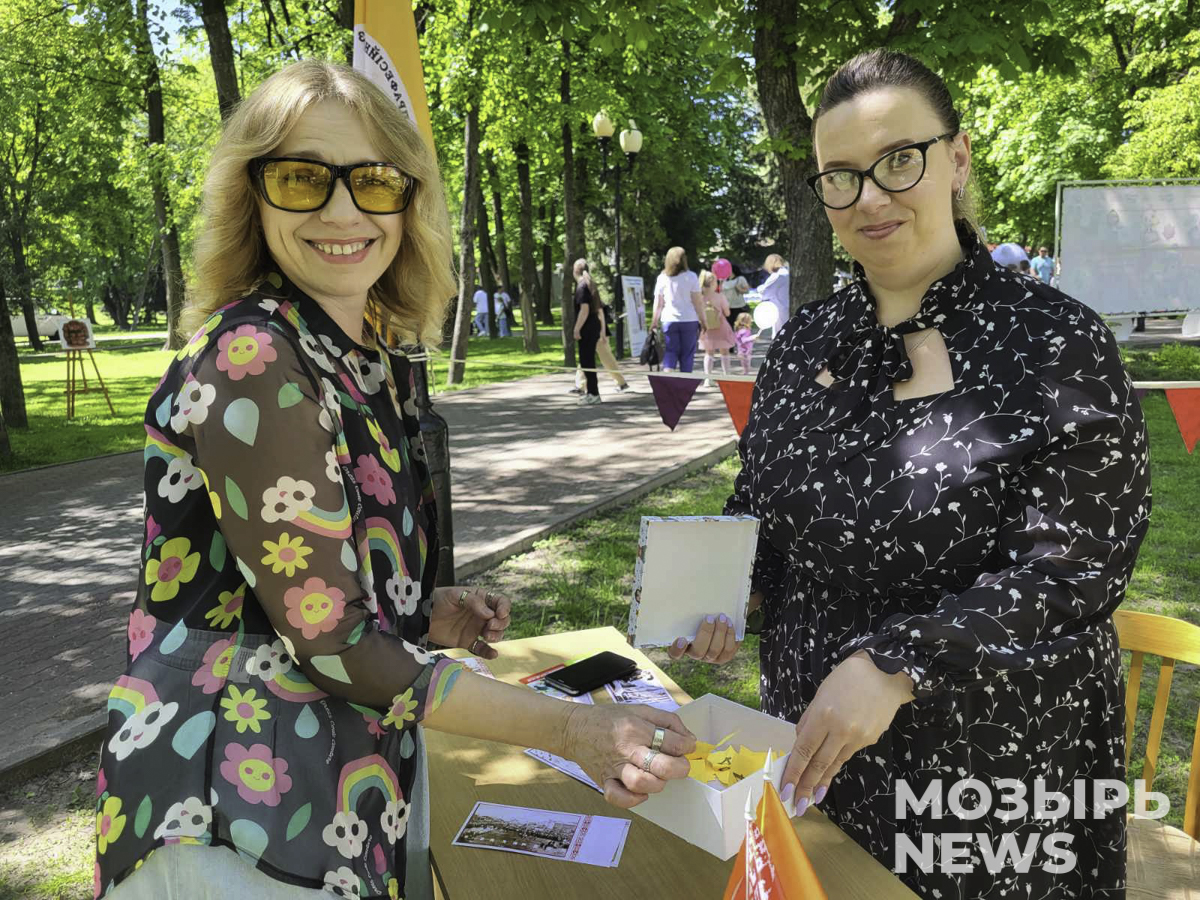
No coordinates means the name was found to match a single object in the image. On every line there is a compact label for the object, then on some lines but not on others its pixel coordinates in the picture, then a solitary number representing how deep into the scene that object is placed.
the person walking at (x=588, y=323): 13.73
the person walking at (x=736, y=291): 21.16
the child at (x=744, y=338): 16.69
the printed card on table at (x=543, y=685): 2.44
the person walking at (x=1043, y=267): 25.14
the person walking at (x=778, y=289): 17.30
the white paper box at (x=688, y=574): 1.92
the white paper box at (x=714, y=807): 1.42
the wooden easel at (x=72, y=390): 14.83
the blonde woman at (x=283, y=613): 1.28
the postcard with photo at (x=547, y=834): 1.82
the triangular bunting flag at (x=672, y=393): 5.96
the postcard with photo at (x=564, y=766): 2.07
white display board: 9.12
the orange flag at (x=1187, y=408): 4.74
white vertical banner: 18.44
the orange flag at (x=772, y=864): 1.16
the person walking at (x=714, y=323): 14.94
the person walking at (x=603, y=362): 14.42
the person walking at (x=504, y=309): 33.06
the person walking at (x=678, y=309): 13.88
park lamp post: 17.03
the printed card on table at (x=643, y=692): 2.40
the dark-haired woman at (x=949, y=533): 1.55
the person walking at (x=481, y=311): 31.09
